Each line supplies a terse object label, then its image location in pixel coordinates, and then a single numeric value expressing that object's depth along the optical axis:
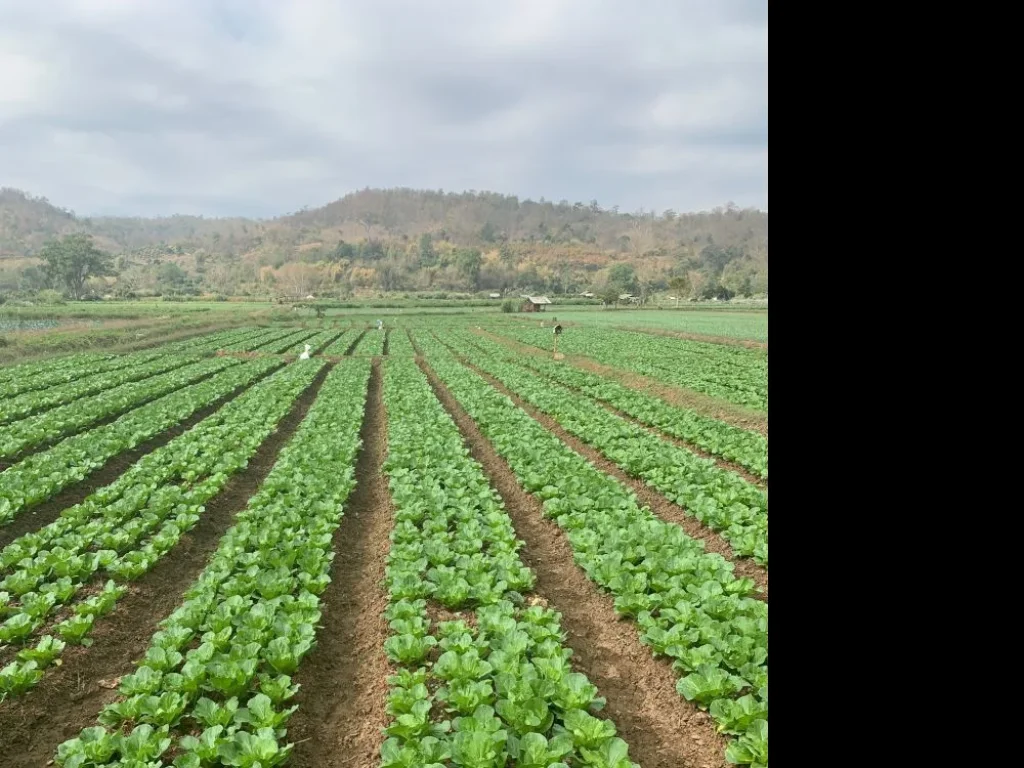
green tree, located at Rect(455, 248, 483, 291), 154.62
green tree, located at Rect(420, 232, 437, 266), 185.07
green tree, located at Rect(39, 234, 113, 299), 117.09
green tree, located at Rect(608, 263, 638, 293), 137.94
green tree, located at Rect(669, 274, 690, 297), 107.16
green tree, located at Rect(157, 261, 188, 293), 160.49
